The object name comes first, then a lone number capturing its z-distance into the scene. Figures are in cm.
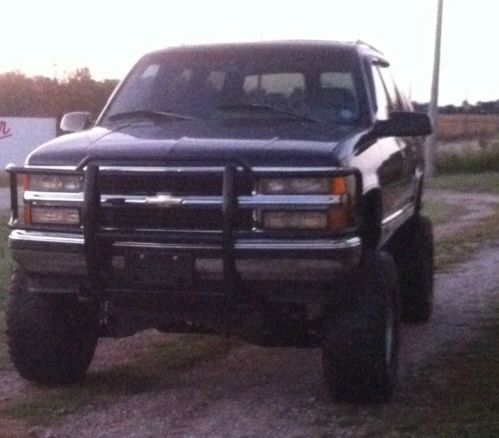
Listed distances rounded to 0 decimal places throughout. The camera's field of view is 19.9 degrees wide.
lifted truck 695
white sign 3784
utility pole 3203
